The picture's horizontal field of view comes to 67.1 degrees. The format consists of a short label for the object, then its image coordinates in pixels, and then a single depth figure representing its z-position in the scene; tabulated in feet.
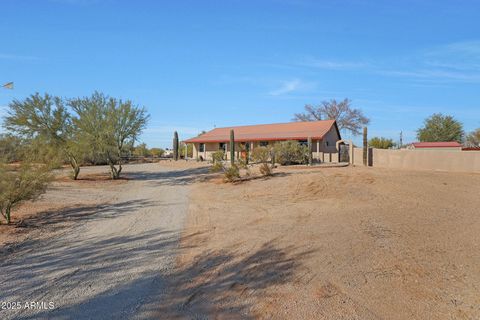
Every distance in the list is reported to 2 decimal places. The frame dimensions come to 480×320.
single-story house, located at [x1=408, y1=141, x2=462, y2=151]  139.34
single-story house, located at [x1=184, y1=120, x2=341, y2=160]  112.87
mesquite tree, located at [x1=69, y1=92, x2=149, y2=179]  68.59
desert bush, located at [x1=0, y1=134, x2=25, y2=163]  35.93
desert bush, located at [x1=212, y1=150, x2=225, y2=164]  79.14
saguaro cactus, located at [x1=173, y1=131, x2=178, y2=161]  138.31
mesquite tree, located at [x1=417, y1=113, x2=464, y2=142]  194.18
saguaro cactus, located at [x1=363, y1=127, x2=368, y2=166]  83.05
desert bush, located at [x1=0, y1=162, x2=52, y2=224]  31.24
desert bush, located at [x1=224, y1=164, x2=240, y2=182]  60.80
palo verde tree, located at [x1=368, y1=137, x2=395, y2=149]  163.94
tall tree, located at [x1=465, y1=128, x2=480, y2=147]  187.01
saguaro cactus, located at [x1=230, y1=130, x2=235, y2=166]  86.88
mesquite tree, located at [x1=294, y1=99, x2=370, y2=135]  188.58
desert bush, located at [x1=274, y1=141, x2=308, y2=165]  87.86
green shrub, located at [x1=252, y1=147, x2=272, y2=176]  85.61
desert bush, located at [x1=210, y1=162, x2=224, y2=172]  68.70
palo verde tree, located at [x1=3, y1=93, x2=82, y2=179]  70.54
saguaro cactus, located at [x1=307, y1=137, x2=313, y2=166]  85.78
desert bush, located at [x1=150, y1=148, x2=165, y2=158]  195.08
